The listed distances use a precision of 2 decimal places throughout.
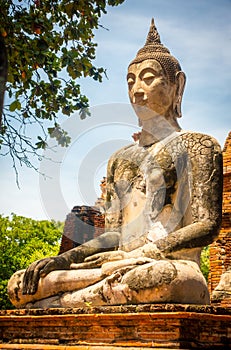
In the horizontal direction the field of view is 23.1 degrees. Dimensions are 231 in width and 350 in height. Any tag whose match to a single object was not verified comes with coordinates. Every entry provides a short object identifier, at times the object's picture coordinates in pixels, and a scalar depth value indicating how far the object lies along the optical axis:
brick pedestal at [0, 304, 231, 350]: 4.18
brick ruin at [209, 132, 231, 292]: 11.27
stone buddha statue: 4.73
